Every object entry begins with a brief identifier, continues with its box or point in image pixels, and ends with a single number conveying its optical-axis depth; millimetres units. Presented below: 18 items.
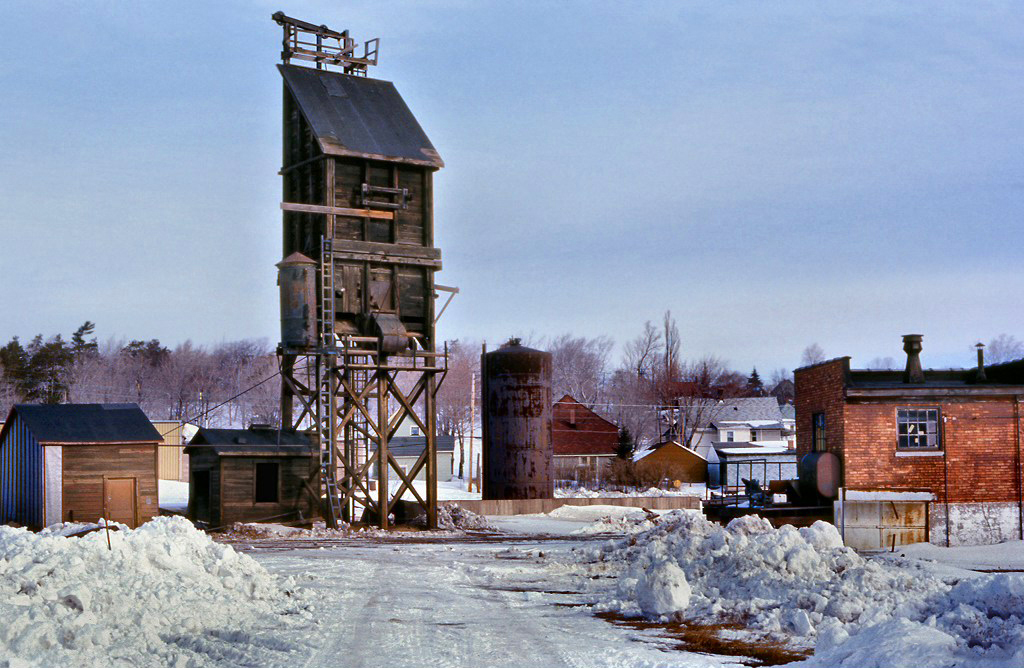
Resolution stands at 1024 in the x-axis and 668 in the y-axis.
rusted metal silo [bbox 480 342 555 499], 41750
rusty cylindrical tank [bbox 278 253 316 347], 32938
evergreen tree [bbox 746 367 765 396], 149250
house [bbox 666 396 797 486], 95000
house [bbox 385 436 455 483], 81688
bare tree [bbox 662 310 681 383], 92375
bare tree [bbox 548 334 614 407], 119875
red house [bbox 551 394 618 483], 72812
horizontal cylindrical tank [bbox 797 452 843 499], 31562
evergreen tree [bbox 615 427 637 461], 69112
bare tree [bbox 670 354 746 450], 89938
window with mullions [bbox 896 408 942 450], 31766
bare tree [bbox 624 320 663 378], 113188
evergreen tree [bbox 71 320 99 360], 109812
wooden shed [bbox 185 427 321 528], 31703
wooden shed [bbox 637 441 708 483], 66812
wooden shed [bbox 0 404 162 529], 30906
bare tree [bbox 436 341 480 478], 112125
